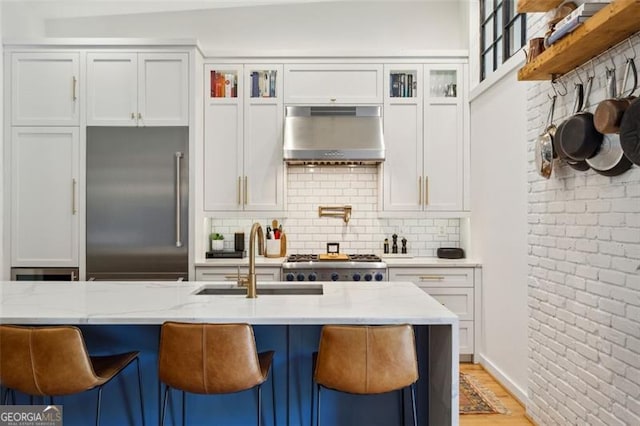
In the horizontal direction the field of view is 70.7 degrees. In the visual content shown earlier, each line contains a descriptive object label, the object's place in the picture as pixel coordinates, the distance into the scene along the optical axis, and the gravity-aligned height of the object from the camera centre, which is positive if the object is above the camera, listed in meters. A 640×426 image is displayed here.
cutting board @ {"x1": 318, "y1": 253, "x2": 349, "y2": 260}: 4.21 -0.41
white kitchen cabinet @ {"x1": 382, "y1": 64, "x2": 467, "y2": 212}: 4.43 +0.68
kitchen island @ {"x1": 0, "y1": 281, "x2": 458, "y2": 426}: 2.20 -0.71
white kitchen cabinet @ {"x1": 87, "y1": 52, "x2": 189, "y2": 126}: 4.16 +1.15
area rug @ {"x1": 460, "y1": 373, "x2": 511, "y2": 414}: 3.18 -1.38
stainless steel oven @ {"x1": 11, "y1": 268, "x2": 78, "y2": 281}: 4.16 -0.56
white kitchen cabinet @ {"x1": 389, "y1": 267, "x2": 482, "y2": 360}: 4.14 -0.66
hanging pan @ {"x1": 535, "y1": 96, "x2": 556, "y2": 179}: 2.66 +0.39
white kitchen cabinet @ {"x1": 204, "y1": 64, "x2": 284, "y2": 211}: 4.42 +0.63
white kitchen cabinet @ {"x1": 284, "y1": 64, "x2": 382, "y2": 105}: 4.43 +1.29
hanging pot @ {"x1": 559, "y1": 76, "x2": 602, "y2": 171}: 2.21 +0.39
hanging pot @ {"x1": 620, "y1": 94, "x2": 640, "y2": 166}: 1.81 +0.33
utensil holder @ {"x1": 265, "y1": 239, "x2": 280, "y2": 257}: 4.52 -0.34
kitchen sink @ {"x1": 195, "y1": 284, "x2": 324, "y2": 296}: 2.70 -0.46
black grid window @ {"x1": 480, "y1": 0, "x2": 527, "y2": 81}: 3.62 +1.55
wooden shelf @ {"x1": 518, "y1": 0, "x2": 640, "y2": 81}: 1.83 +0.81
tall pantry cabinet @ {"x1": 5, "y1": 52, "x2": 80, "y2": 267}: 4.17 +0.54
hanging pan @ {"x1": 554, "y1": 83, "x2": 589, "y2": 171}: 2.38 +0.44
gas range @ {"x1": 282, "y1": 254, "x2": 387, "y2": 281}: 4.06 -0.52
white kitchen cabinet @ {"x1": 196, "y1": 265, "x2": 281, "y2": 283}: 4.11 -0.54
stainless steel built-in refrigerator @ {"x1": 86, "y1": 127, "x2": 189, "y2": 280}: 4.11 +0.07
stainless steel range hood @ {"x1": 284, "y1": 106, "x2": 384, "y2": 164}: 4.25 +0.76
